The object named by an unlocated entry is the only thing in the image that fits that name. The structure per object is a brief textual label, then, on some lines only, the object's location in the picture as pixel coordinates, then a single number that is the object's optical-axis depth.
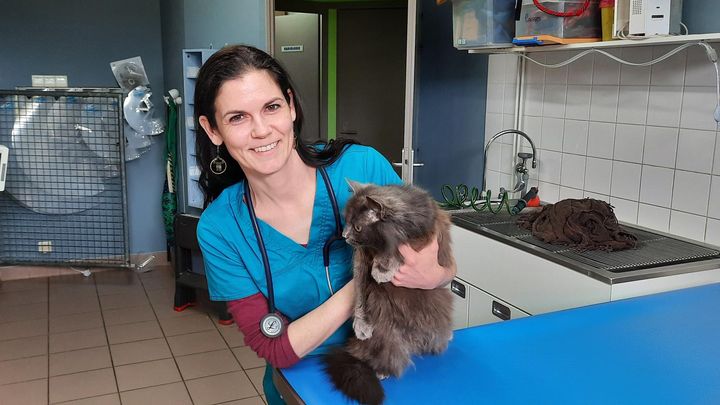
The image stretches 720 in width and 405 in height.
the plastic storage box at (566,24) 2.28
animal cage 4.28
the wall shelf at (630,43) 1.86
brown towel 2.16
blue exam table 1.07
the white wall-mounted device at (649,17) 1.97
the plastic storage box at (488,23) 2.53
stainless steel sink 1.92
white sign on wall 5.43
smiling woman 1.19
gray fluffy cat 1.12
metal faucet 2.88
